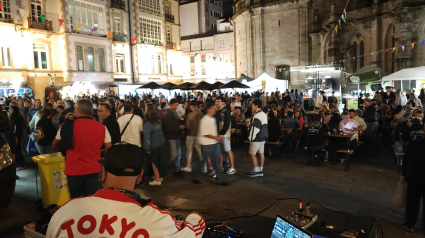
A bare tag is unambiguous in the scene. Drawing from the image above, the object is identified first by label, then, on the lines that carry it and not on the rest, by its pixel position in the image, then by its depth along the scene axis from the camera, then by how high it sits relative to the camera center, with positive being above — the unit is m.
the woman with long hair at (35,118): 7.61 -0.37
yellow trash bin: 5.06 -1.27
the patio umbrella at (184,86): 20.00 +0.89
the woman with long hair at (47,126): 6.38 -0.49
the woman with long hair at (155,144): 6.53 -0.96
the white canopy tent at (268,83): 23.77 +1.13
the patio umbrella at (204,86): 18.97 +0.80
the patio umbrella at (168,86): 20.79 +0.97
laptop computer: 2.74 -1.26
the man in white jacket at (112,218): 1.65 -0.65
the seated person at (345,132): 8.26 -1.05
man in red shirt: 3.97 -0.57
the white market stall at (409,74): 15.78 +1.00
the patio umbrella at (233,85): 17.91 +0.78
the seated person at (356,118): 9.08 -0.71
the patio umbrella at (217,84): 19.14 +0.93
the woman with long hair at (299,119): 10.18 -0.78
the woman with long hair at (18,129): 8.03 -0.67
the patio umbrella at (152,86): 20.02 +0.95
